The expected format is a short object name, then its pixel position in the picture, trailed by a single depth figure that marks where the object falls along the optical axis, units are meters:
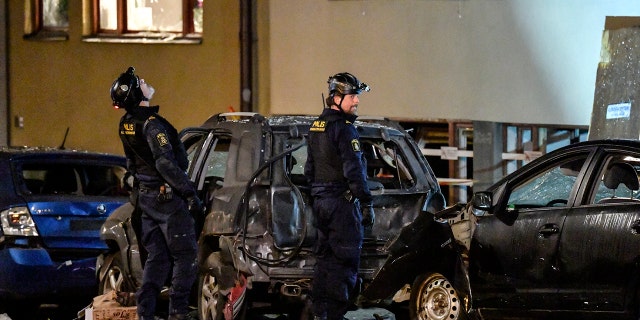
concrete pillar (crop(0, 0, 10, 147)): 35.72
